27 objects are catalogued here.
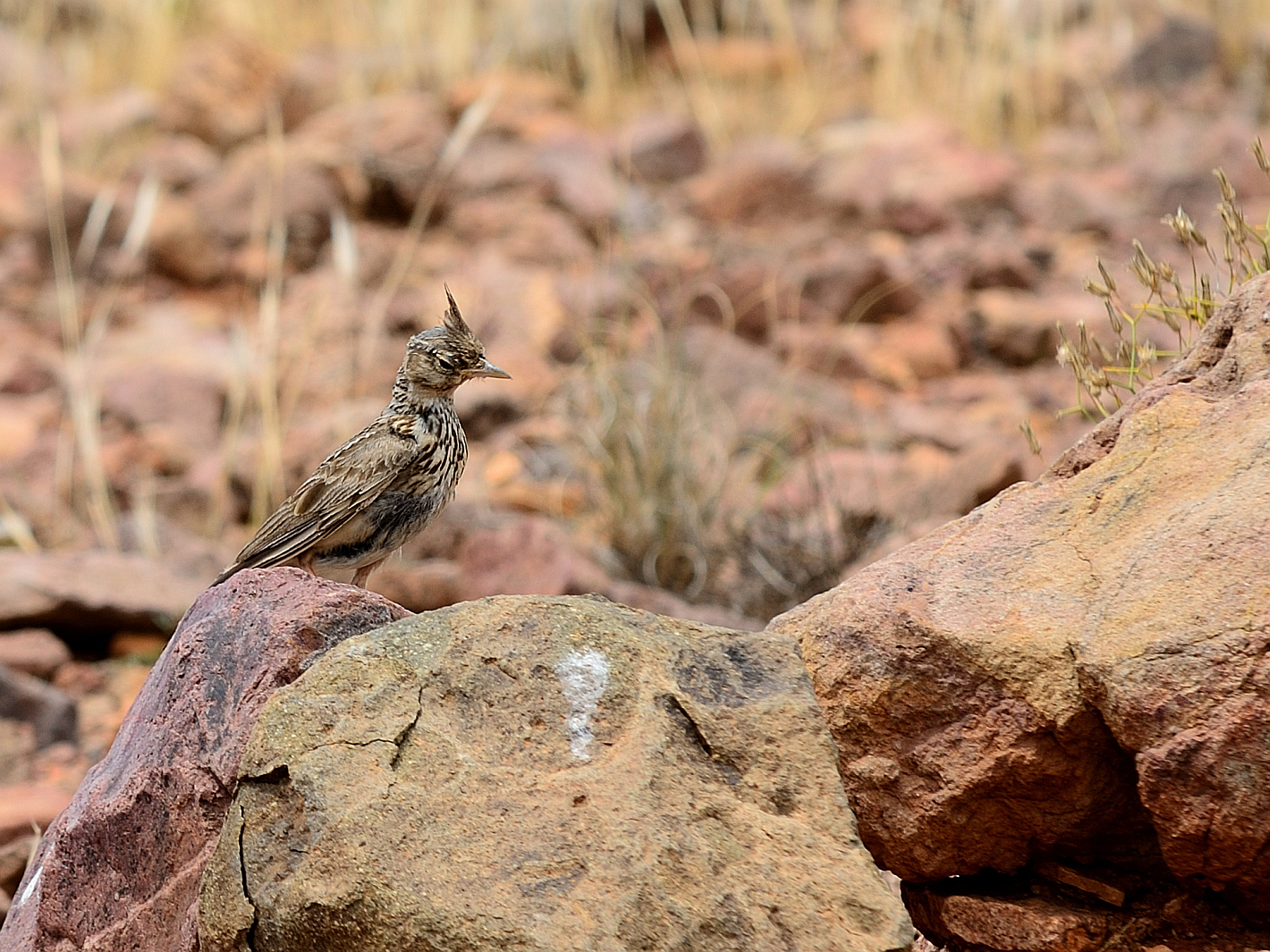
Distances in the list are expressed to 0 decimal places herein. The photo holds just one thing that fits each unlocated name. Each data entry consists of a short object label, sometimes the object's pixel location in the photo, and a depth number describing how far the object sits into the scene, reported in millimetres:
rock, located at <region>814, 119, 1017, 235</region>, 22406
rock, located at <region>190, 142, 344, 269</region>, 21484
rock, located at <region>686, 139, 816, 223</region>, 23094
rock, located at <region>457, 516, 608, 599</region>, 11594
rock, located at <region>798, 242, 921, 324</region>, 19500
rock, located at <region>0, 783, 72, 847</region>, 8383
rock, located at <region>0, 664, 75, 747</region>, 10703
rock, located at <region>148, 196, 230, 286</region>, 21625
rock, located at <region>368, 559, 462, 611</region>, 11742
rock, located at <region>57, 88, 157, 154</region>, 23797
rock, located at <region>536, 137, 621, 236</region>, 22250
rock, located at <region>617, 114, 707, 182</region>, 24609
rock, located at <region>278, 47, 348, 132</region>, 25641
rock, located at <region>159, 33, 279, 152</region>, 24625
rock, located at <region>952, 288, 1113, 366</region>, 18609
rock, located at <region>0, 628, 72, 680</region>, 11797
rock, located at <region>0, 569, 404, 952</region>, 5320
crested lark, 8781
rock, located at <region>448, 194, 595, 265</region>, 21281
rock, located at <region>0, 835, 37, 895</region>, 7984
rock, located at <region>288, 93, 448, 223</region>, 22391
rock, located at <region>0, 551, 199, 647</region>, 12008
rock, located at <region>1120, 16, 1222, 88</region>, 26781
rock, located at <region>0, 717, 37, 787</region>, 10266
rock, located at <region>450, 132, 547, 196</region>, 23281
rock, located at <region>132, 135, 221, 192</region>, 23031
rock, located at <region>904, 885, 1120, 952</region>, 5605
